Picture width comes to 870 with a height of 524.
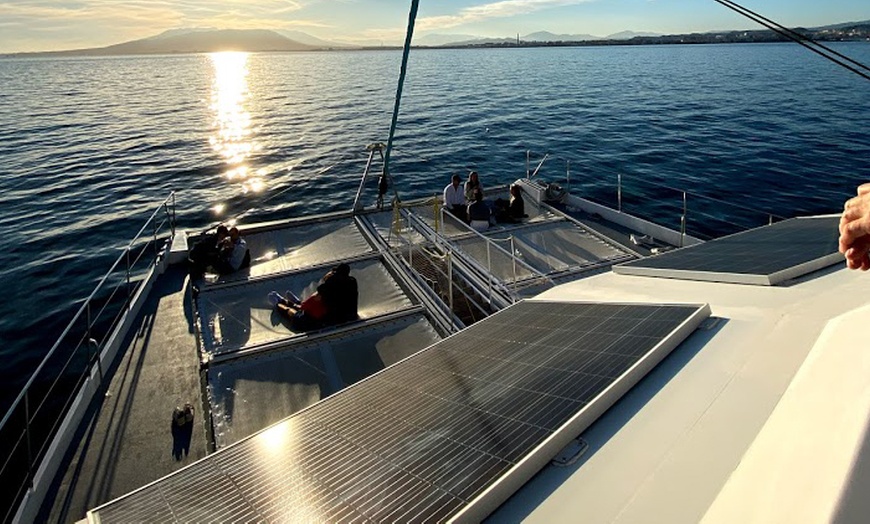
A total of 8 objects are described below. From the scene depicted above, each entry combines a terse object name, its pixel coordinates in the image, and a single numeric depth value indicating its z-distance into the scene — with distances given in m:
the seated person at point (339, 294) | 9.99
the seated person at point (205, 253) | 12.51
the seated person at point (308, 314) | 9.96
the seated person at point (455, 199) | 16.42
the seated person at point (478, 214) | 15.77
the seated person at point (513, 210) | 15.97
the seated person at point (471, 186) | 16.70
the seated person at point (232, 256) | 12.45
